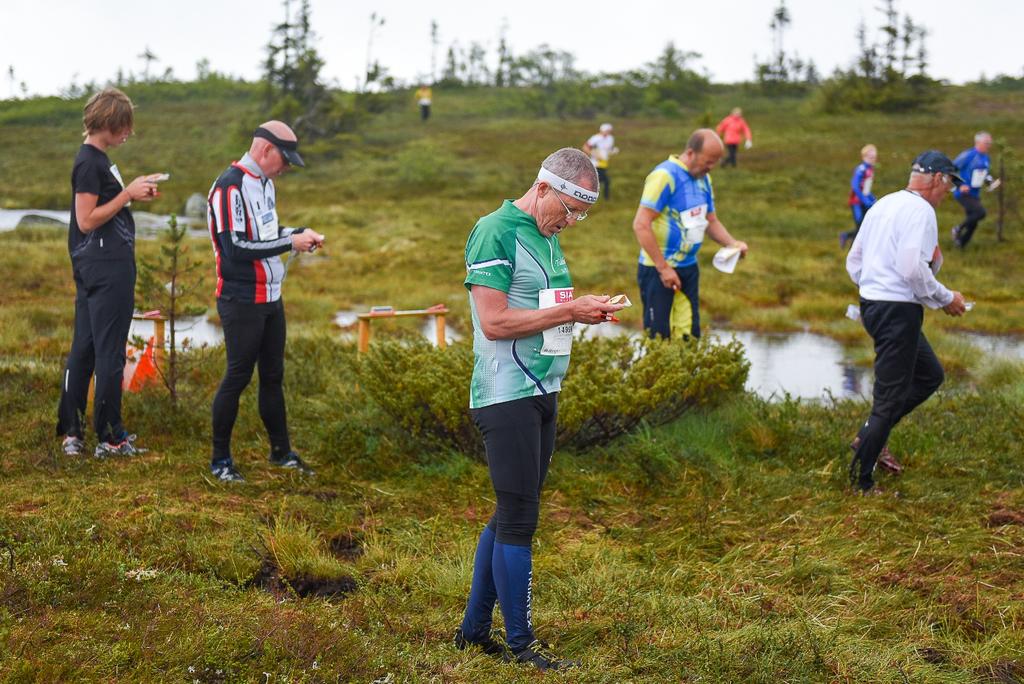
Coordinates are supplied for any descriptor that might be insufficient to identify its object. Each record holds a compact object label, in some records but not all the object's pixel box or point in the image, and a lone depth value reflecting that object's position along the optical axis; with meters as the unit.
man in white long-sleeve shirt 5.83
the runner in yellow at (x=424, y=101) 46.86
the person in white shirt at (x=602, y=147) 24.41
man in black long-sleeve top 5.90
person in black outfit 6.06
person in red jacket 29.92
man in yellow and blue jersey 7.23
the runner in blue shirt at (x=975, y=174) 18.06
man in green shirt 3.59
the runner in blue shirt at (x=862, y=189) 18.33
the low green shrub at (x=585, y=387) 6.38
